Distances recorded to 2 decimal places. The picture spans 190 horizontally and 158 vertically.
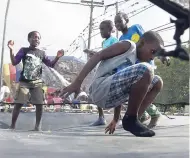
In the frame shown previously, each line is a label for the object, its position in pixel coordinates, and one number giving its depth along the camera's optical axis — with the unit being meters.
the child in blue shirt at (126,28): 4.10
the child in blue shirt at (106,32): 4.02
